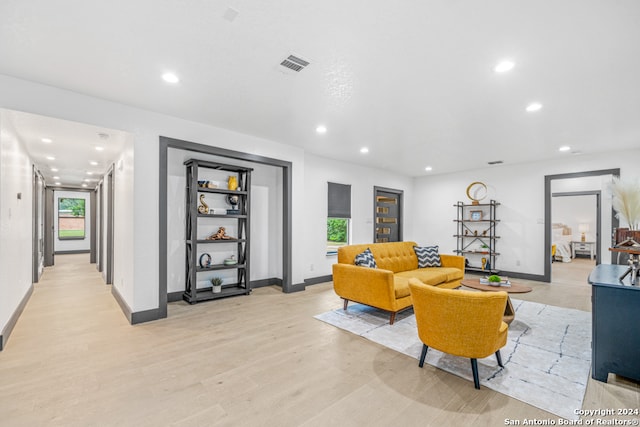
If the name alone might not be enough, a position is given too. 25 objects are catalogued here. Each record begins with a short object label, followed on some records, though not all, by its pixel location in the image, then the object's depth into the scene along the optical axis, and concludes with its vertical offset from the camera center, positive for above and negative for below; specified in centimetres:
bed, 939 -97
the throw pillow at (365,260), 419 -68
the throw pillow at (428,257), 536 -81
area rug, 224 -138
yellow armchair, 217 -83
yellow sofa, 367 -95
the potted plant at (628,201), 260 +11
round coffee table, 343 -96
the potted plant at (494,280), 386 -90
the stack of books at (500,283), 384 -93
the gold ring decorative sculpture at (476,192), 734 +53
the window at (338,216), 650 -8
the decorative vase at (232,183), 502 +49
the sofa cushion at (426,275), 435 -98
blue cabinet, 230 -93
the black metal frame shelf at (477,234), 707 -54
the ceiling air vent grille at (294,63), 251 +131
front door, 759 -7
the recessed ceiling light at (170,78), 282 +131
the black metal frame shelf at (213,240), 448 -38
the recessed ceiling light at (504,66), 253 +129
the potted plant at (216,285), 476 -118
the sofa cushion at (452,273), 487 -102
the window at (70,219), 1111 -27
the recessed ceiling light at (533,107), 342 +126
